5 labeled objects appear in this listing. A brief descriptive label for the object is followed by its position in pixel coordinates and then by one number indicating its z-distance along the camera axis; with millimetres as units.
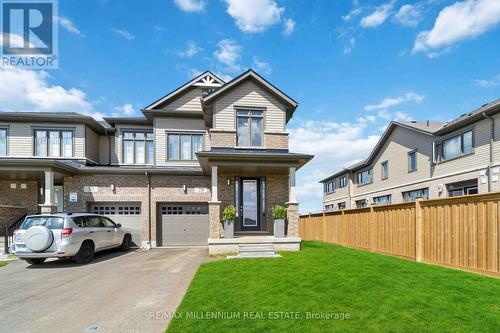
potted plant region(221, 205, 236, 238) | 10820
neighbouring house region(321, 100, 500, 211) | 13664
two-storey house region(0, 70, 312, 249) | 12031
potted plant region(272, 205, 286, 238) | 11055
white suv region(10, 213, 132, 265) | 8695
